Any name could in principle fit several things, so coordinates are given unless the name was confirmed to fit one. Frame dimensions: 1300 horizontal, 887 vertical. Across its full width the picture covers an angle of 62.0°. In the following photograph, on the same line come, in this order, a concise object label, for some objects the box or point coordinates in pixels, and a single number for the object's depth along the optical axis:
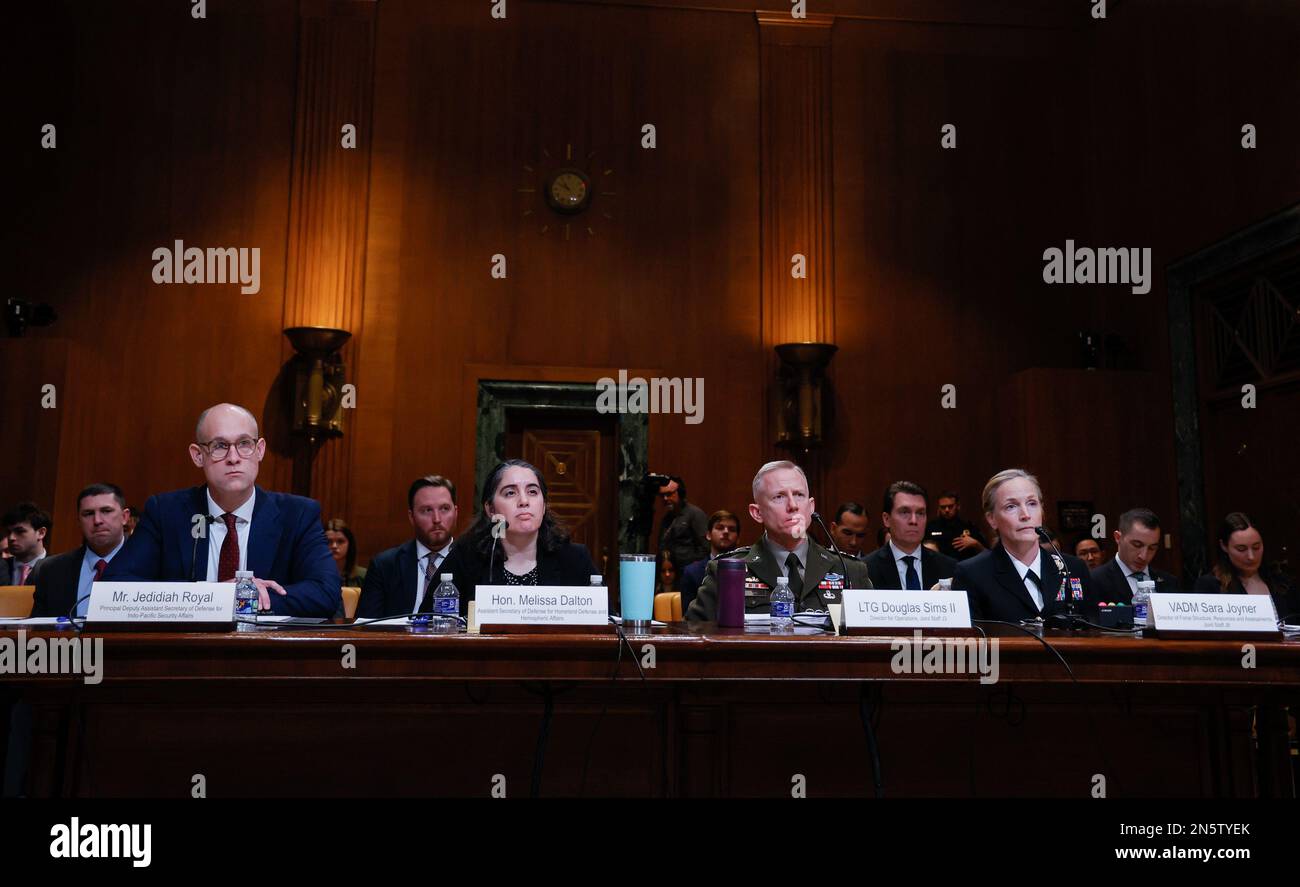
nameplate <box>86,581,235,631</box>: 2.05
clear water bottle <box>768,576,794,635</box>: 2.67
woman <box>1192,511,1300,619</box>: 4.57
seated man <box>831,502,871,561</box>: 5.23
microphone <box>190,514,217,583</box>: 2.86
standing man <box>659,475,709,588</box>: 6.11
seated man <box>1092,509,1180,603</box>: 4.39
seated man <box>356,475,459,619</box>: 3.64
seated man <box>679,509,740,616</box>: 5.82
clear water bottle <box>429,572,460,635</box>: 2.66
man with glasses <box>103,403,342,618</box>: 2.85
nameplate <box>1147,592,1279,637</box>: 2.17
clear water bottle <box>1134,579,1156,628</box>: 2.89
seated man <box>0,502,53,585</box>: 4.89
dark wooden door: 6.96
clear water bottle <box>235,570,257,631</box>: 2.41
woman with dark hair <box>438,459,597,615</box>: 2.96
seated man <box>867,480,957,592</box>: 4.37
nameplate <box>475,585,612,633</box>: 2.11
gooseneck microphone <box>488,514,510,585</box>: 2.93
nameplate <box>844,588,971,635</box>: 2.19
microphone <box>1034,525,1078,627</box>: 3.08
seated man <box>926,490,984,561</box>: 6.04
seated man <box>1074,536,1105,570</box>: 5.83
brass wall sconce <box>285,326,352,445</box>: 6.41
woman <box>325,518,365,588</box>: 5.50
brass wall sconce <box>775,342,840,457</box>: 6.73
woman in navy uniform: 3.08
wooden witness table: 2.24
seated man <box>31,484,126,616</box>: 3.87
